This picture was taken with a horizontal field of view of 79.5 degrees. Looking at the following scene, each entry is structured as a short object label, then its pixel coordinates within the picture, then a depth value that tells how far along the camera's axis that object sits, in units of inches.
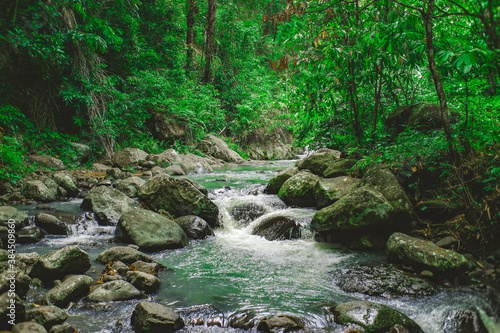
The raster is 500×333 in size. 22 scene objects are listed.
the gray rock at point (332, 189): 248.2
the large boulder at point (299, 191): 285.1
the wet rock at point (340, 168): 287.3
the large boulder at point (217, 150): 641.0
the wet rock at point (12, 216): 203.0
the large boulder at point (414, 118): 230.1
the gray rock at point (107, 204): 243.6
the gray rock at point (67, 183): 309.6
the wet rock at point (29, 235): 201.3
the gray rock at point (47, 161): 366.6
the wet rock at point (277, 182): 327.7
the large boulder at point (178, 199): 259.6
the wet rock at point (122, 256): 170.2
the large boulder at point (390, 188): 192.5
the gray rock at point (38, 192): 282.7
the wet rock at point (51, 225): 221.5
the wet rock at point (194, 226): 234.2
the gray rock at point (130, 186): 303.3
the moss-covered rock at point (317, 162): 350.9
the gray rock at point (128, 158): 450.3
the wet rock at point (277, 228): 231.9
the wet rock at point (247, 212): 274.6
